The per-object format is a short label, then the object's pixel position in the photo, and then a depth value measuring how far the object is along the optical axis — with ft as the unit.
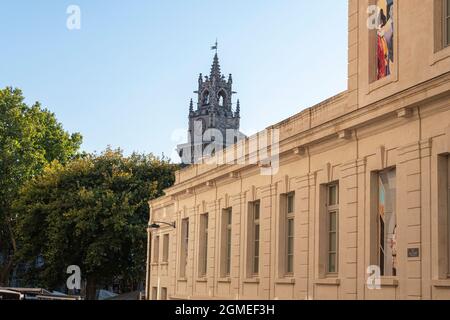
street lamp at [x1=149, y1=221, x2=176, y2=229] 116.13
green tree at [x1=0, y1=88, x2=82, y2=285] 201.36
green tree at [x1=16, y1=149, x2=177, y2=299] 164.14
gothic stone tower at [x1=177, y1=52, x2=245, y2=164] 406.41
